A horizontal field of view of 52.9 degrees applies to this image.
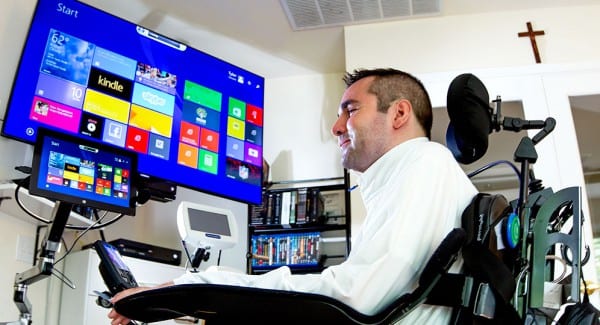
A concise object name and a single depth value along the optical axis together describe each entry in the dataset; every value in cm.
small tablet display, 217
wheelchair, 104
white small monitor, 268
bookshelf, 344
